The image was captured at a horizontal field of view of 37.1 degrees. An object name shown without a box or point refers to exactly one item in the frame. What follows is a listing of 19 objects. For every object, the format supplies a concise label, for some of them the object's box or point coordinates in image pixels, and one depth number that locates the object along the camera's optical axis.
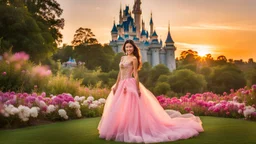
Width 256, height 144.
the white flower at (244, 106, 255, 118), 10.06
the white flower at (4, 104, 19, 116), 9.11
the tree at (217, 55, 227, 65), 75.75
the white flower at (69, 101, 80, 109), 10.77
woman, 6.76
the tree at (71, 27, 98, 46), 59.16
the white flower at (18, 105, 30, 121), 9.25
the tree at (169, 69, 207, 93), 51.09
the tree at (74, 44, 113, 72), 56.72
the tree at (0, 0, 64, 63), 27.36
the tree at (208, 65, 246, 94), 53.22
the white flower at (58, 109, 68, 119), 10.40
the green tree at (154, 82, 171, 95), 47.09
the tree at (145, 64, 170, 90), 55.94
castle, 95.38
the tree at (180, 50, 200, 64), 81.78
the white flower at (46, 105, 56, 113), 10.23
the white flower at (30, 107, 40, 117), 9.43
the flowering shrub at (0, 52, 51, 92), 13.34
